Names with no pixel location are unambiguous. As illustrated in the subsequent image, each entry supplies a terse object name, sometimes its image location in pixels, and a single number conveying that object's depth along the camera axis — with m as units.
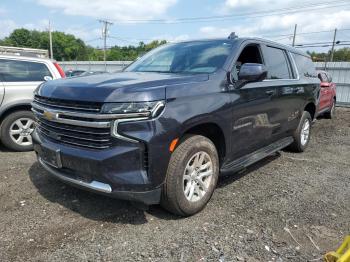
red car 10.34
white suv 6.05
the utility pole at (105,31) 57.99
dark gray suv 3.04
